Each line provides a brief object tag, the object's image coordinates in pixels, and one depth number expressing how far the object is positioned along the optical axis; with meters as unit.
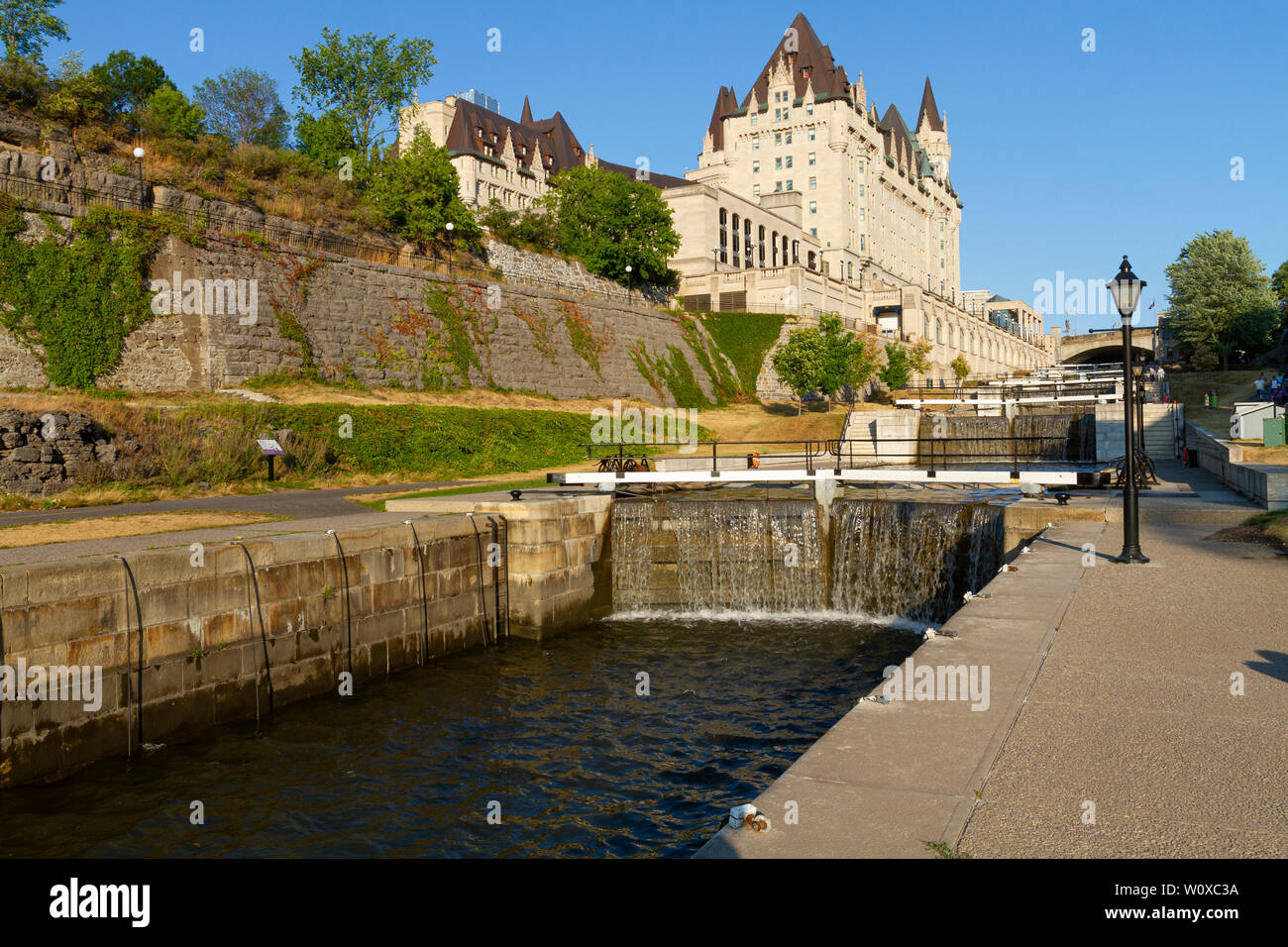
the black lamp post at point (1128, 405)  11.78
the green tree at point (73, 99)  29.62
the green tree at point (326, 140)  58.03
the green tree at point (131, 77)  55.59
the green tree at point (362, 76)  58.59
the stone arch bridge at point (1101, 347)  122.69
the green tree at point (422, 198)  47.91
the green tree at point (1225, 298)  62.62
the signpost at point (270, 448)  22.97
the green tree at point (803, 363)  50.31
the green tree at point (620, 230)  61.84
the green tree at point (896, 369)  64.50
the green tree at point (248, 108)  68.62
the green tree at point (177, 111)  49.50
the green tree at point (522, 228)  54.19
